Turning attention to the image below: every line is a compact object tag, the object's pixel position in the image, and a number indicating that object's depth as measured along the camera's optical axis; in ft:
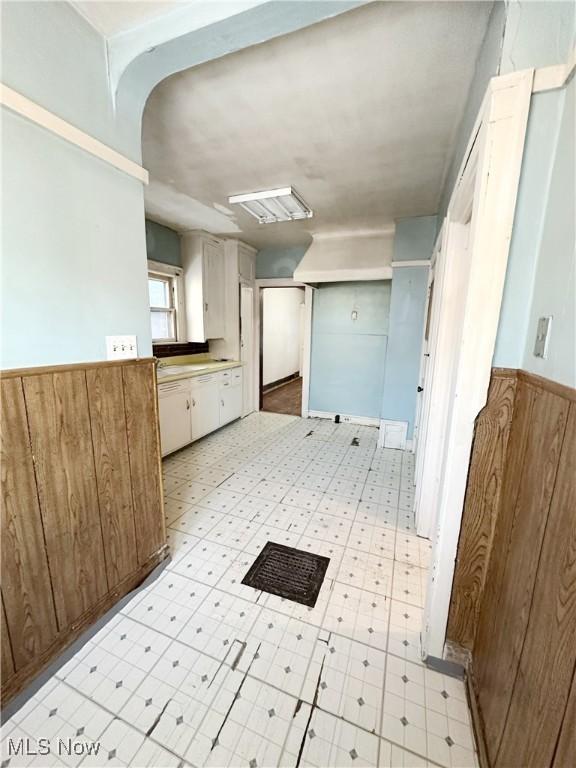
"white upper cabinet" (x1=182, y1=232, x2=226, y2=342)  12.00
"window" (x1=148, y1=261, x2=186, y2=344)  11.72
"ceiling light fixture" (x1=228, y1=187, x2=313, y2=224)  8.34
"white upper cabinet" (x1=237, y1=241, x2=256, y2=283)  13.47
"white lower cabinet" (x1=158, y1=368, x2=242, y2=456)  9.87
